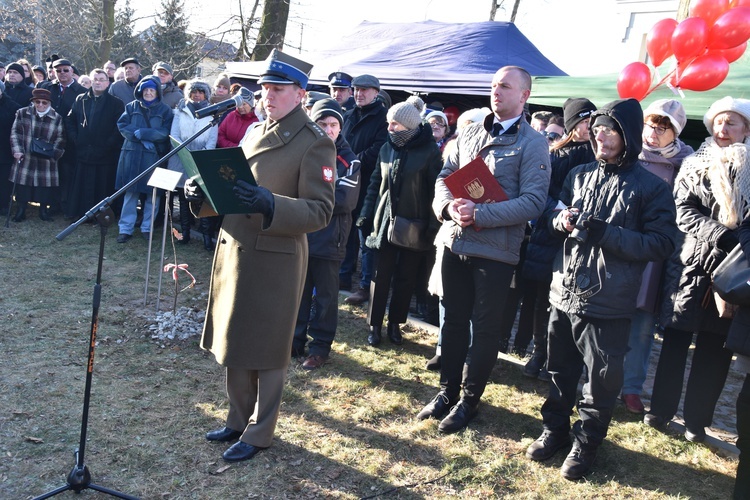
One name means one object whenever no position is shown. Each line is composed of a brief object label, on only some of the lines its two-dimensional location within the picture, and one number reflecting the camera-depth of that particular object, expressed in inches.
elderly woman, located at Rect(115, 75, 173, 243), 330.3
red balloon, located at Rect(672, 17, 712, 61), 244.8
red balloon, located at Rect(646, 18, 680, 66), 259.8
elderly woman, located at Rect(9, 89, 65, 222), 354.3
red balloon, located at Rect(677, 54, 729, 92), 237.1
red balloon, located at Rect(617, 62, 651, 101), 252.7
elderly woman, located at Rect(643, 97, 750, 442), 144.6
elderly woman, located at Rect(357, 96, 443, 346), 202.5
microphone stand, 115.3
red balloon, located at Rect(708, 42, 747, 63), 247.0
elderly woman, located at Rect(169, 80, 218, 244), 315.6
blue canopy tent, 357.7
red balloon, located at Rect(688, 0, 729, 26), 252.7
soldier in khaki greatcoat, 131.0
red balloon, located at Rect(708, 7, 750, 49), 239.1
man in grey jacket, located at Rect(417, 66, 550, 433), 149.8
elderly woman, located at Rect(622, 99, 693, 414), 169.0
